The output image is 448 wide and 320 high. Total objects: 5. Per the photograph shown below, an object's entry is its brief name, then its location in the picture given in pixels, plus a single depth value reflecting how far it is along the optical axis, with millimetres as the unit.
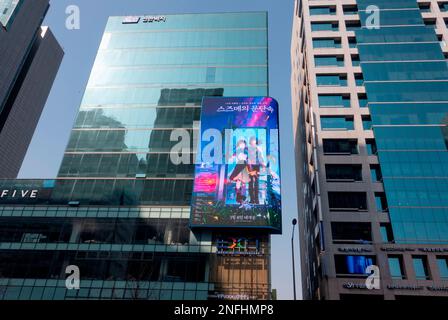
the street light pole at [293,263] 34144
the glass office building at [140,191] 42719
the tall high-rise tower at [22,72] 118000
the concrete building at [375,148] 42594
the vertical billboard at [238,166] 43562
